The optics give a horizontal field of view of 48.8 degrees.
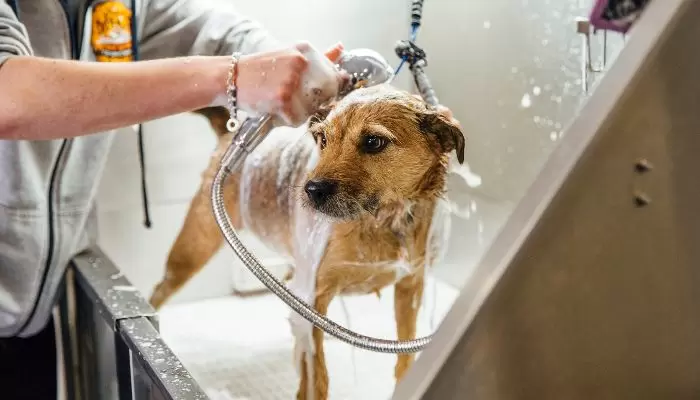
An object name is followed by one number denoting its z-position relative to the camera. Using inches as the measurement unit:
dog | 31.5
